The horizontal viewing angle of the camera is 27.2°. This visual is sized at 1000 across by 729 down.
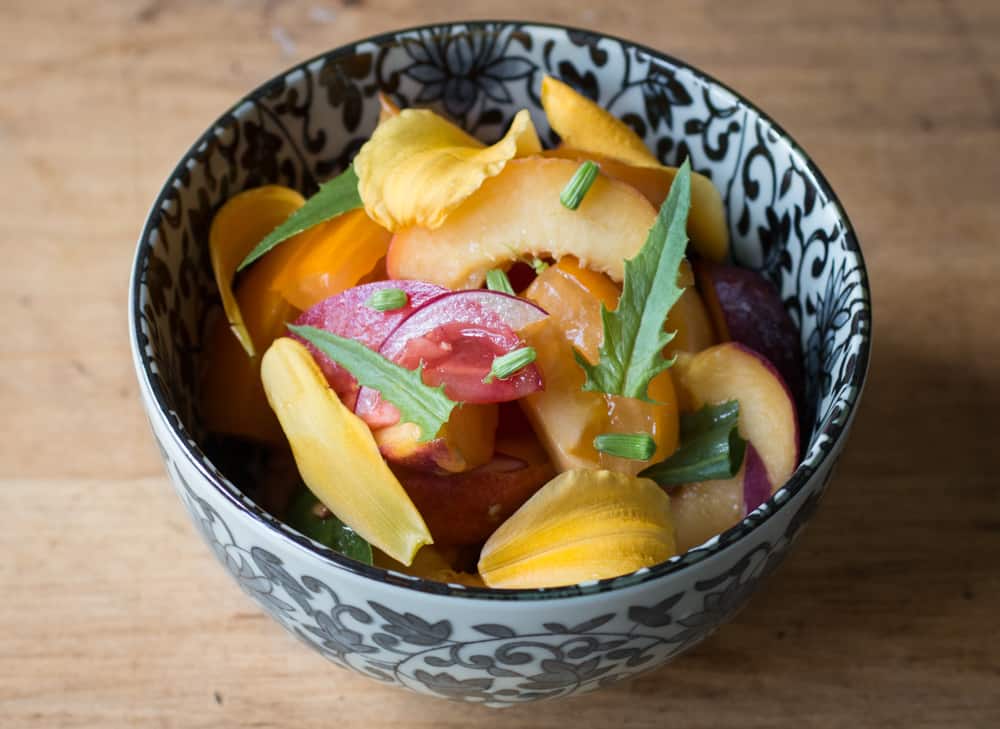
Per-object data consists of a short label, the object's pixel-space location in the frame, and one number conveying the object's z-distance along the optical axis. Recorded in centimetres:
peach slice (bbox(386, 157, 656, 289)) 39
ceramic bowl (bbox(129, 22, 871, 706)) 36
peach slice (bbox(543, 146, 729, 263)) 41
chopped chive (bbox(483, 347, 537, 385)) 37
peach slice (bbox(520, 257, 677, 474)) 38
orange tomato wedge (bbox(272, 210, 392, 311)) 41
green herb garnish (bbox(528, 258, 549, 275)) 39
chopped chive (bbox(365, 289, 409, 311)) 39
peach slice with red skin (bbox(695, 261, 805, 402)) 42
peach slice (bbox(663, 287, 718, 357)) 40
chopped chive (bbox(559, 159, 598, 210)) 39
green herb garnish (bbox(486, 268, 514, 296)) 39
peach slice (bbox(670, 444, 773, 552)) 39
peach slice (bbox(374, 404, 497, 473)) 37
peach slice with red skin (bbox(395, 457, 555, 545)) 38
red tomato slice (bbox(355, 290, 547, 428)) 37
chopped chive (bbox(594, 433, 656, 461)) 37
